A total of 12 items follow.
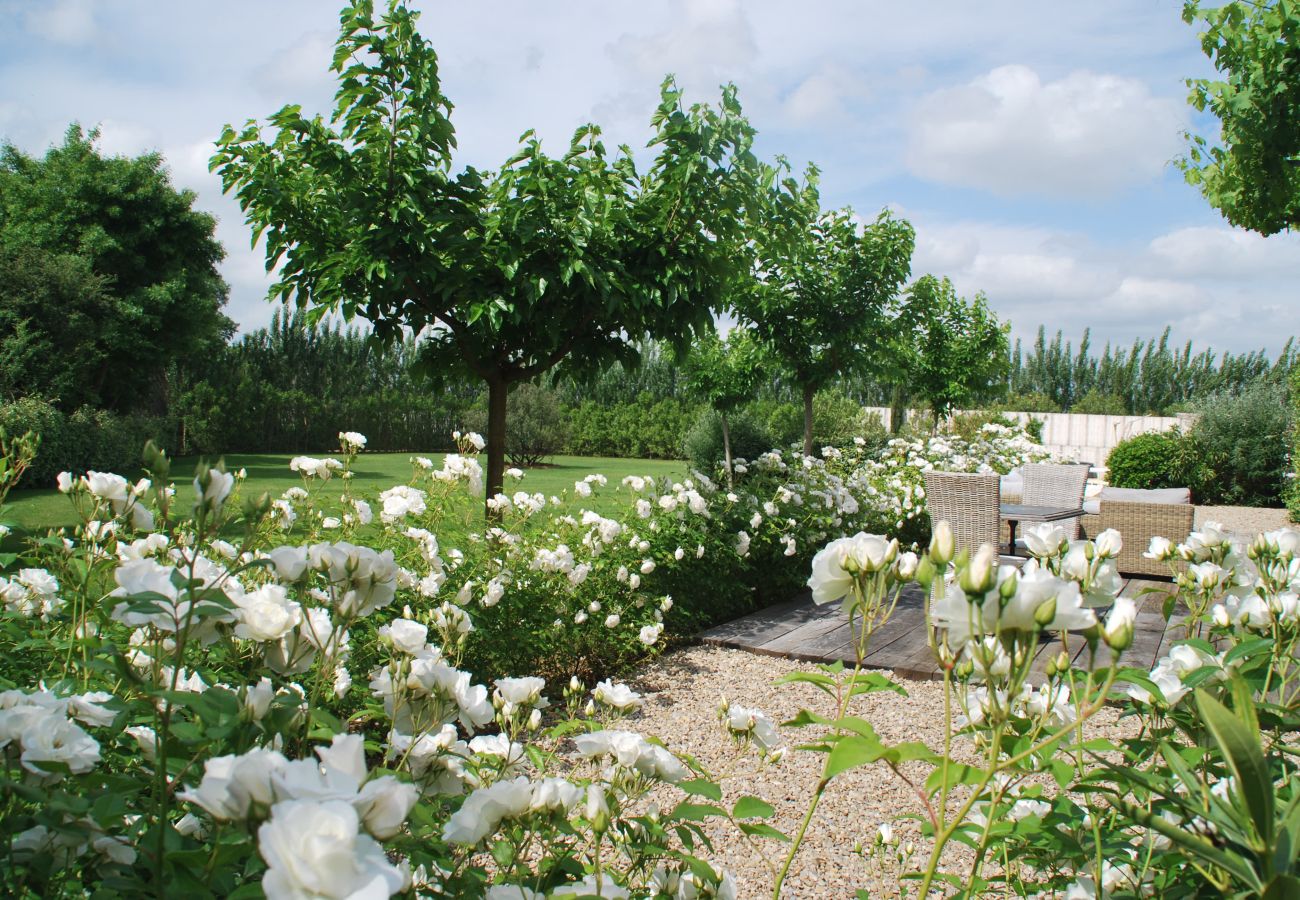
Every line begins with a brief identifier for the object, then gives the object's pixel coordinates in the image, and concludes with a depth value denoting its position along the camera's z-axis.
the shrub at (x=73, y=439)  10.51
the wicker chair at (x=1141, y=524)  6.39
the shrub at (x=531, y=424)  17.47
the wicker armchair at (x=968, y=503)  5.75
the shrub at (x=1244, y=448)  12.71
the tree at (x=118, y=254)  14.42
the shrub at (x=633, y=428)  21.77
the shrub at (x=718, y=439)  14.11
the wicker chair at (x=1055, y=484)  7.77
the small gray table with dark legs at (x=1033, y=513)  6.30
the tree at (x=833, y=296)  8.67
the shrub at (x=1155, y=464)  12.90
